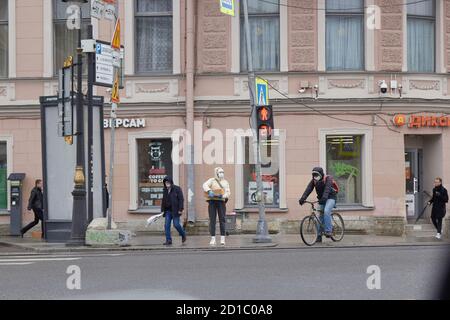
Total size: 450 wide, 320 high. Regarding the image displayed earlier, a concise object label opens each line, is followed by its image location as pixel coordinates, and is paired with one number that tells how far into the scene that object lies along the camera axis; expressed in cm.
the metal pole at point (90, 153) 1894
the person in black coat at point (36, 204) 2120
